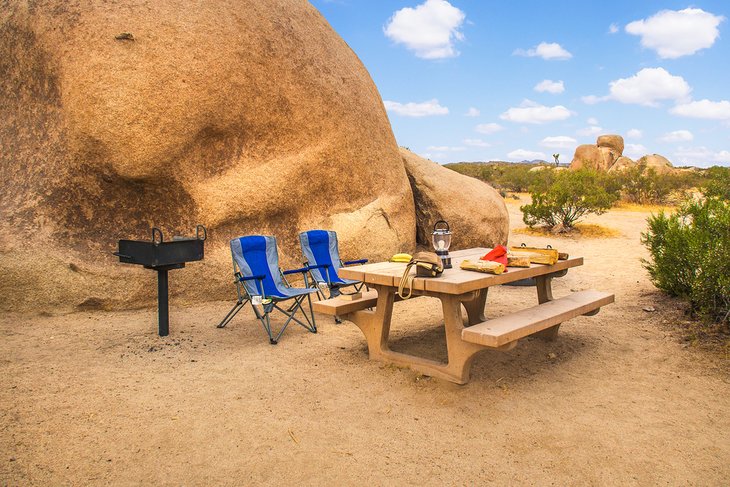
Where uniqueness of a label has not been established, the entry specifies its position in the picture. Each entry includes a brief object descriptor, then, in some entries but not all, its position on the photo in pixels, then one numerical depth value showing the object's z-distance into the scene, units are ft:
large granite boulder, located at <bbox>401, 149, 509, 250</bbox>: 28.04
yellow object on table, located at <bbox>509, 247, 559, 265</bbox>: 16.16
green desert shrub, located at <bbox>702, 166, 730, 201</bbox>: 52.19
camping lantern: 14.98
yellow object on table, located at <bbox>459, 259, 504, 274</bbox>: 14.07
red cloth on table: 15.47
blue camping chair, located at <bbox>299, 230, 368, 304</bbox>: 21.02
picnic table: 12.73
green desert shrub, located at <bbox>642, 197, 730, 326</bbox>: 17.24
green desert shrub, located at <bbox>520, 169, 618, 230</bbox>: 43.42
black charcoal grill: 16.95
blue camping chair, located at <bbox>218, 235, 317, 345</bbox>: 17.85
